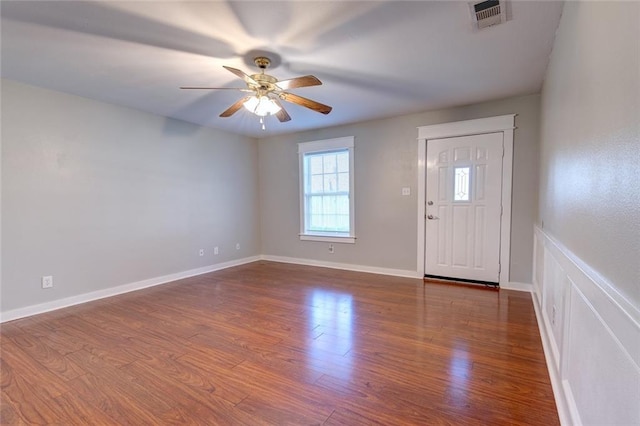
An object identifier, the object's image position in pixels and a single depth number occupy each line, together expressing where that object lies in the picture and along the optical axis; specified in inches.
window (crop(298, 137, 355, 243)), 189.8
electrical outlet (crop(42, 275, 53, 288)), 122.7
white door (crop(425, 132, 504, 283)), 146.6
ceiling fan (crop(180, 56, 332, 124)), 92.0
